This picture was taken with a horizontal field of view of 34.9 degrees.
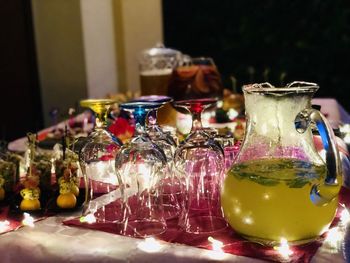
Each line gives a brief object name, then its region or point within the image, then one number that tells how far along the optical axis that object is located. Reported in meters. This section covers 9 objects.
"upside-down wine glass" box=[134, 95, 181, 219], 1.11
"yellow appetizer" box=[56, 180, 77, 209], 1.13
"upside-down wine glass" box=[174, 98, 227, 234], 1.04
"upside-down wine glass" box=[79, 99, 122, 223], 1.10
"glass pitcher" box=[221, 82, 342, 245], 0.87
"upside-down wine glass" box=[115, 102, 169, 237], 1.01
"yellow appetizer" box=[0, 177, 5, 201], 1.20
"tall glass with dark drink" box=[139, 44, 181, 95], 2.12
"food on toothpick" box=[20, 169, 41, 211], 1.13
